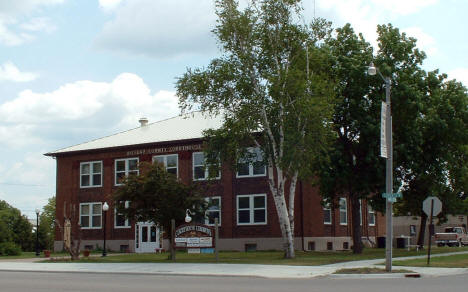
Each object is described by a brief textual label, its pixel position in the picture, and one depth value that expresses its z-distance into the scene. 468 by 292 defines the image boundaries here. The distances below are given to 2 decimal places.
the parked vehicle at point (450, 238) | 60.84
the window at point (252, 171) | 45.23
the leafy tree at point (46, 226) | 84.18
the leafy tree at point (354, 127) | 35.38
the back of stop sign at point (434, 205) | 25.31
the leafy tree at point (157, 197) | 33.28
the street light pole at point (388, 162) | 23.14
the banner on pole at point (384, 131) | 23.00
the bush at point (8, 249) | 46.08
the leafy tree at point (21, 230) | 74.39
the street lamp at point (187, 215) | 34.06
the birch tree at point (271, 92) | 30.72
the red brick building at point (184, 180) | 44.81
